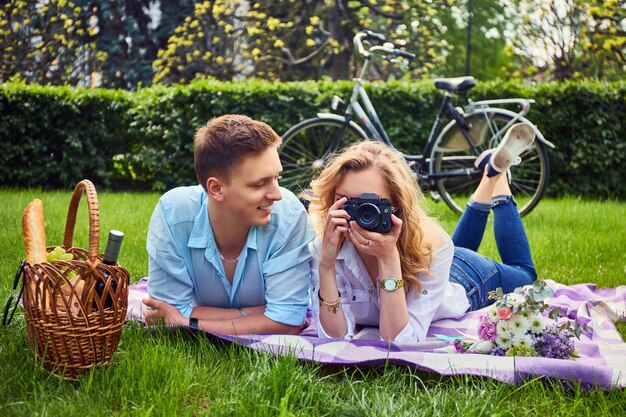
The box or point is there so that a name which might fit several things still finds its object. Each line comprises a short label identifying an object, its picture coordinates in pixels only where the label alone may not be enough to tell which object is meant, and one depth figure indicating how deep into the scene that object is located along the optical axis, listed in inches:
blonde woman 109.3
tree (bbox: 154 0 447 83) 490.6
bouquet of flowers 105.7
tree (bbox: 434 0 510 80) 701.9
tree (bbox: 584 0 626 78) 347.3
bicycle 238.7
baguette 97.4
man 111.8
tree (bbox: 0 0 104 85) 453.7
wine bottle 92.2
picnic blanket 95.9
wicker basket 89.0
